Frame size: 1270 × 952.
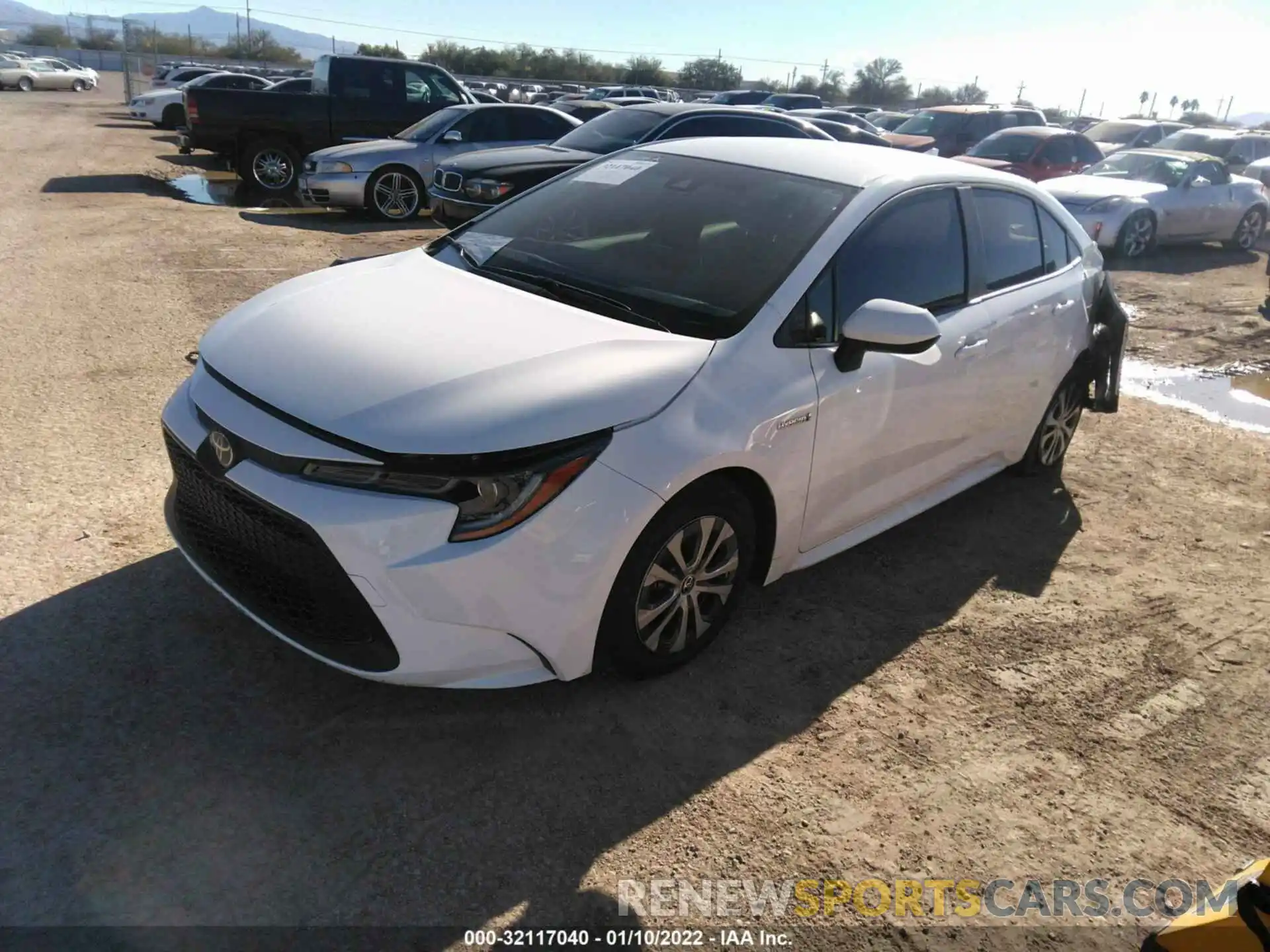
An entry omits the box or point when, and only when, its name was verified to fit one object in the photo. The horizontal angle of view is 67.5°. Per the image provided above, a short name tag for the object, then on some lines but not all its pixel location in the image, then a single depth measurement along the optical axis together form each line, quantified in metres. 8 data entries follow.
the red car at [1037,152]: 14.24
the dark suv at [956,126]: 17.97
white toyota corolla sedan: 2.65
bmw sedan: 10.48
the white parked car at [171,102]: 23.05
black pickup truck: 13.79
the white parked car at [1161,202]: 11.82
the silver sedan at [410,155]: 12.01
